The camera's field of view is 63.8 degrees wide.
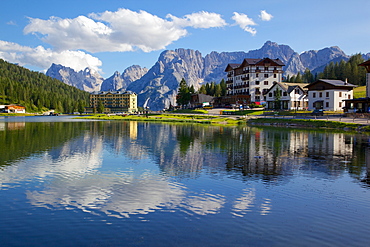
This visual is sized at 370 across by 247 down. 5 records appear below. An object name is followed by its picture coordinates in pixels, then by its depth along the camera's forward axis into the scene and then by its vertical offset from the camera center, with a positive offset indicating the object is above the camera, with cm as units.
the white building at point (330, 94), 10594 +752
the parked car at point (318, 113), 9303 +53
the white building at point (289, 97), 12069 +747
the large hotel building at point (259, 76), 15551 +2027
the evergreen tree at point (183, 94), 17250 +1171
